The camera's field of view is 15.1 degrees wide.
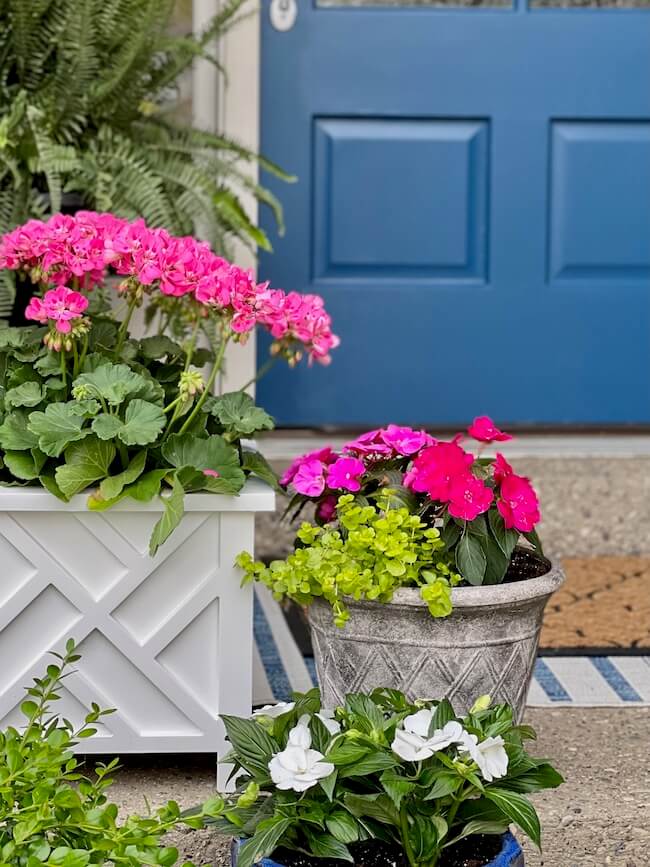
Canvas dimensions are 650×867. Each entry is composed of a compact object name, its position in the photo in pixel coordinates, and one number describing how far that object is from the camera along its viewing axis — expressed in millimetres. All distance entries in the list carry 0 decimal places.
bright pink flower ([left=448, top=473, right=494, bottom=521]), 3202
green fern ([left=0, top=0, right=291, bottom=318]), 3870
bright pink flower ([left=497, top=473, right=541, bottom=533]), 3222
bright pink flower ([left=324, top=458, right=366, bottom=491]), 3275
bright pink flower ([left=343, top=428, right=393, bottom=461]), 3302
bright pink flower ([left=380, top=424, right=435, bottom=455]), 3290
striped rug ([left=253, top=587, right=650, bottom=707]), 3525
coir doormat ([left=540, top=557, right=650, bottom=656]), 3727
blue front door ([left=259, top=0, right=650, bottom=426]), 4287
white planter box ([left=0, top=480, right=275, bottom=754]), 3261
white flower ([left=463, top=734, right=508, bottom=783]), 2550
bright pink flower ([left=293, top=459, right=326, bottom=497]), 3284
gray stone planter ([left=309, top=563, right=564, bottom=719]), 3197
